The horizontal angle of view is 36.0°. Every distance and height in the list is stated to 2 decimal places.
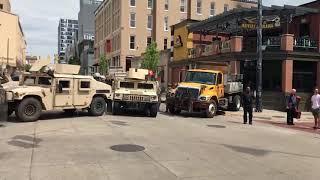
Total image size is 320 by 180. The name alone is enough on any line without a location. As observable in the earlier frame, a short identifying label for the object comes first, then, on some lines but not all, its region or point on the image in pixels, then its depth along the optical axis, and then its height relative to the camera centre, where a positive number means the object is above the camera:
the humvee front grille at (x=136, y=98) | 22.95 -0.35
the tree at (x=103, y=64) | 81.62 +4.44
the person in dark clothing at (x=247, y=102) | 22.23 -0.47
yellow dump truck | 24.48 -0.10
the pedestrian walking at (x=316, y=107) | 21.18 -0.63
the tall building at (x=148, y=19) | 73.38 +10.72
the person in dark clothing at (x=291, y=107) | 22.59 -0.69
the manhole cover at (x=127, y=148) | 12.63 -1.51
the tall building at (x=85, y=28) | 130.12 +18.54
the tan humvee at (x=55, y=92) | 18.88 -0.11
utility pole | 29.06 +2.02
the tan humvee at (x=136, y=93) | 22.98 -0.13
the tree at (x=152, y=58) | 55.44 +3.68
